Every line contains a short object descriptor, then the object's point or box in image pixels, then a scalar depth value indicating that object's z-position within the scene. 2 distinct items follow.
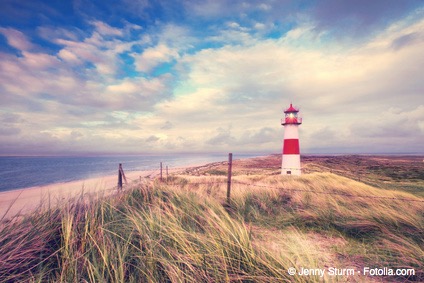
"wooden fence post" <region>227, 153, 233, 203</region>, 6.10
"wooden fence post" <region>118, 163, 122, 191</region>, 8.50
